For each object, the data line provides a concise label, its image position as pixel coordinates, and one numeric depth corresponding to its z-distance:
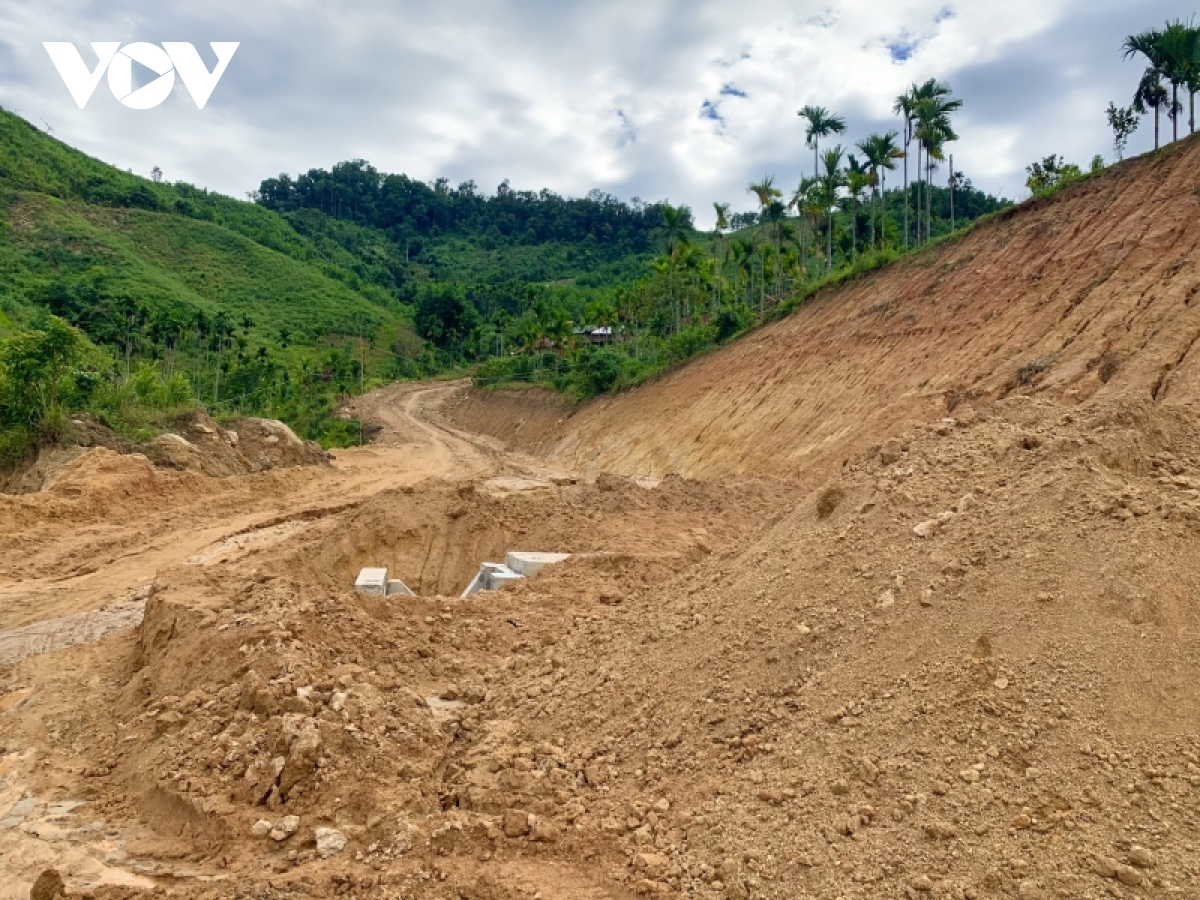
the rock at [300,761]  4.28
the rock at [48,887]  3.59
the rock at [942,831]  3.16
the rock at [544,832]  3.75
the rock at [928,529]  5.27
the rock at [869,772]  3.55
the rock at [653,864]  3.46
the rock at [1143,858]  2.84
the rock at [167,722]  5.15
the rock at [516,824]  3.81
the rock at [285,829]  3.97
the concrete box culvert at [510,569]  9.23
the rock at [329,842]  3.81
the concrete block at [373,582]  8.91
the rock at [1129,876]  2.79
